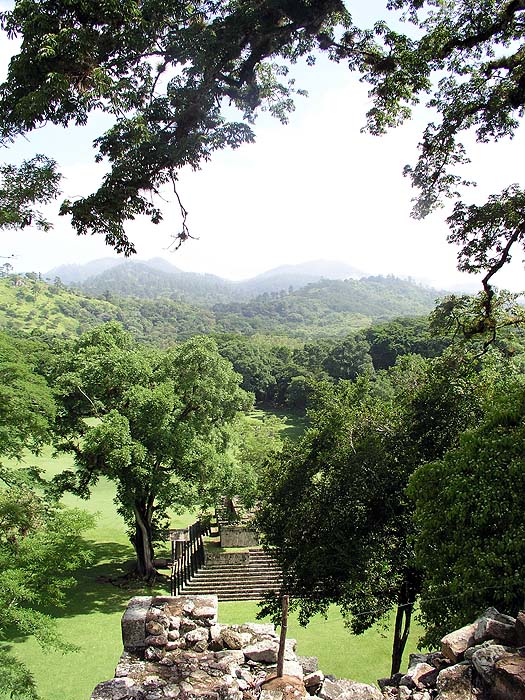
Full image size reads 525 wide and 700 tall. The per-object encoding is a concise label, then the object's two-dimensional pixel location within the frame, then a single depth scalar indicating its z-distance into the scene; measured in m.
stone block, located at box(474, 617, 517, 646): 4.94
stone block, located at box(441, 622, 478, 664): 5.04
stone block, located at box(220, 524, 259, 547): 20.58
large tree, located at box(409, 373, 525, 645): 6.74
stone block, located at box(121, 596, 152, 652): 6.27
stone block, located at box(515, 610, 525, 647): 4.87
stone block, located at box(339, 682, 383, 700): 5.16
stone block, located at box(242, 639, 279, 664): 5.93
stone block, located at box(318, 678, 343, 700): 5.26
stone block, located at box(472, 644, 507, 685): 4.51
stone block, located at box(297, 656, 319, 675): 6.09
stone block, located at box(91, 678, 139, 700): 5.38
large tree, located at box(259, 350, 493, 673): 9.84
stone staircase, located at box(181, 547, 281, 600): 16.72
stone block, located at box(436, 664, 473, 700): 4.54
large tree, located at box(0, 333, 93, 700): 8.80
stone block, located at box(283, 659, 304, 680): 5.57
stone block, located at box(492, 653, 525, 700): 4.21
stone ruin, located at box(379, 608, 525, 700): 4.38
